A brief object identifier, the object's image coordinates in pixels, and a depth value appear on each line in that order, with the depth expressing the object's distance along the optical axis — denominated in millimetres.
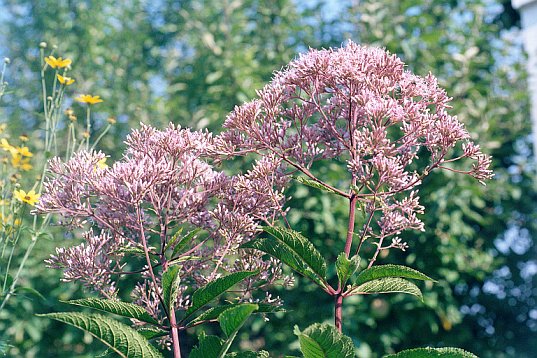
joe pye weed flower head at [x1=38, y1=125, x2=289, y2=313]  1285
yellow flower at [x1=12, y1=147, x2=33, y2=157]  2137
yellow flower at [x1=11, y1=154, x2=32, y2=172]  2195
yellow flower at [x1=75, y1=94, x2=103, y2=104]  2119
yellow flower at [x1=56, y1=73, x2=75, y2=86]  2049
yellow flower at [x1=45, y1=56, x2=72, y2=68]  2071
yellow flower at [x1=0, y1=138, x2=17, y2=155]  2023
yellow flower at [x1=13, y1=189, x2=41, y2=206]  1865
